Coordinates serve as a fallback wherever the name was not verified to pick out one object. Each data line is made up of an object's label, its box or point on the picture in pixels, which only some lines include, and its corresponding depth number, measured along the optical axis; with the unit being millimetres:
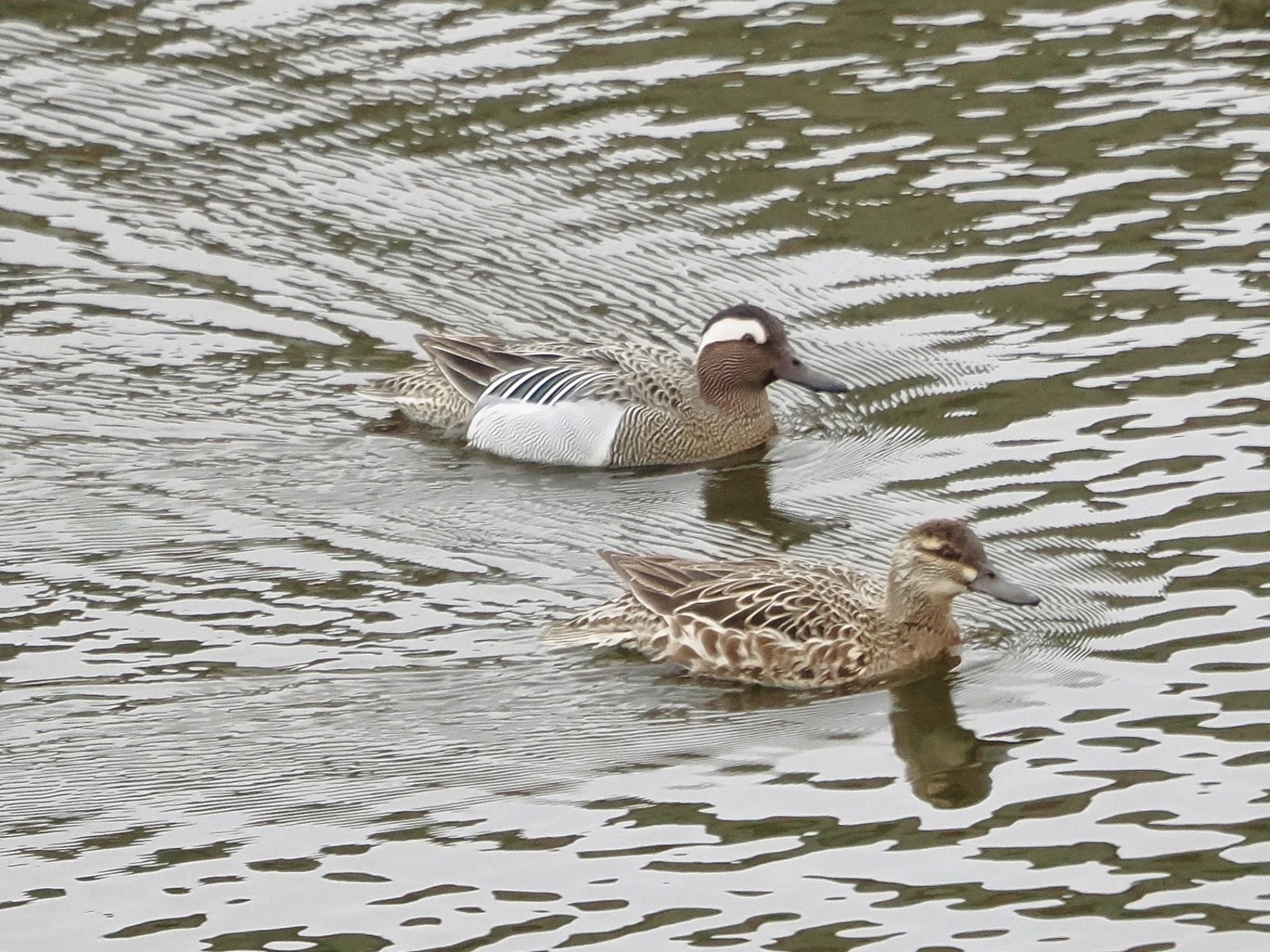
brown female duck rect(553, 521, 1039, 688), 19562
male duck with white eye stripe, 25484
